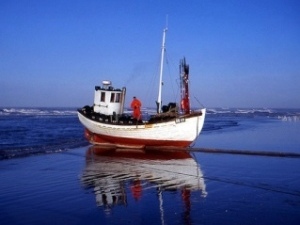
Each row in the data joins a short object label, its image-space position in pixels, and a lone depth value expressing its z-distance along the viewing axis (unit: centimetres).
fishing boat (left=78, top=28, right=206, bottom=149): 2083
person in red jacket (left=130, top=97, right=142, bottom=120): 2270
